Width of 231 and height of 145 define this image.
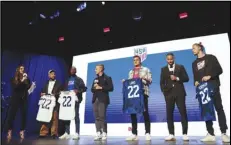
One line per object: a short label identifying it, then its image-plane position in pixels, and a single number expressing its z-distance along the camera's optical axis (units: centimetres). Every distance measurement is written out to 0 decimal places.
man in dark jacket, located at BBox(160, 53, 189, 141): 421
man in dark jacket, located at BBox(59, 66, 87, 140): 558
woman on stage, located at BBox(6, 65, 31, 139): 562
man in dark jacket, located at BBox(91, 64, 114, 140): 483
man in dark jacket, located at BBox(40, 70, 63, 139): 583
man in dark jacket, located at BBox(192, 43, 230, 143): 368
